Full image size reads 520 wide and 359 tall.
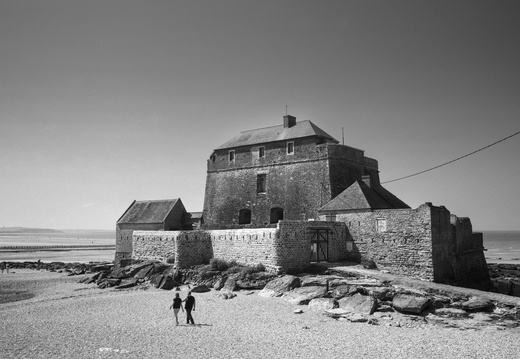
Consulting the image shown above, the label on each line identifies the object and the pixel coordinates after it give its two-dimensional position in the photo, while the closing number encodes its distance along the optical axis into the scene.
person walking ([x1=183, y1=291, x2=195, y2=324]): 16.77
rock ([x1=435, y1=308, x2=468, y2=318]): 17.17
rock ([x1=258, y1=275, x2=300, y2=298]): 21.98
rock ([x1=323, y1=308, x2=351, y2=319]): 17.72
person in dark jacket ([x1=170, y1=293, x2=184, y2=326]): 16.73
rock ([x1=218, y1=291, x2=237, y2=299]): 22.33
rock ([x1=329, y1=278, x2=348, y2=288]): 21.16
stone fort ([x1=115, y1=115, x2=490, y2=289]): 24.45
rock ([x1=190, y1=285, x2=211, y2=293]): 24.31
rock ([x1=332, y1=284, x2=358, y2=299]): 19.74
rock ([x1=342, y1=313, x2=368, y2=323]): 16.84
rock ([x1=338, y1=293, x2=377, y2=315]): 17.86
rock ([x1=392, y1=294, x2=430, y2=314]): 17.41
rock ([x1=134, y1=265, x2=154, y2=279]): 29.06
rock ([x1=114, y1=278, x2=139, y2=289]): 27.22
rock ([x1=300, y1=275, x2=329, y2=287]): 21.69
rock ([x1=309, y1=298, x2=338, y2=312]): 18.83
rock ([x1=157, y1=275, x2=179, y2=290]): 25.94
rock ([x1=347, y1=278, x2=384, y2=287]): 20.86
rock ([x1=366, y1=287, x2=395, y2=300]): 19.14
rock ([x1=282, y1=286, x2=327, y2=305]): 20.33
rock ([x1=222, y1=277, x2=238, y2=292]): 24.10
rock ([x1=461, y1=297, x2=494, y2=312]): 17.64
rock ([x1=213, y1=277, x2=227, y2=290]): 24.89
